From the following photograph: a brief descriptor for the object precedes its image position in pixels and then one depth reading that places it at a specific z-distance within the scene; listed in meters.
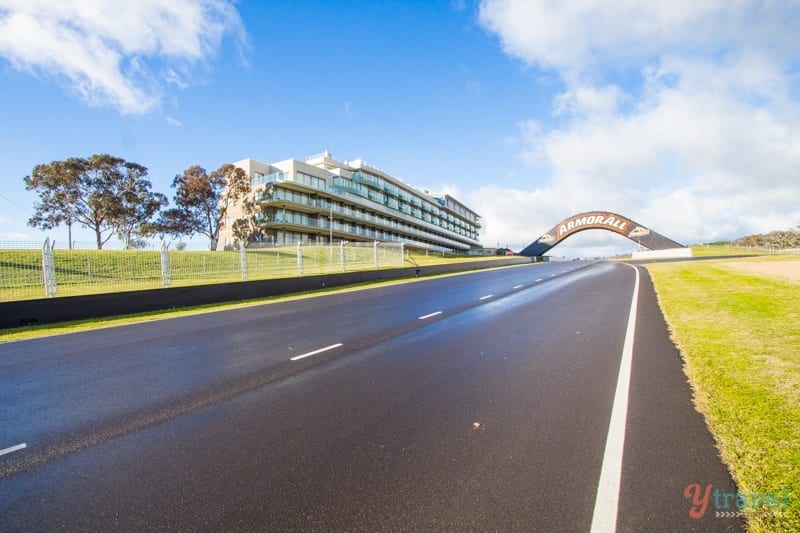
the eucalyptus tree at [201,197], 47.19
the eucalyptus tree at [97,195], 39.78
